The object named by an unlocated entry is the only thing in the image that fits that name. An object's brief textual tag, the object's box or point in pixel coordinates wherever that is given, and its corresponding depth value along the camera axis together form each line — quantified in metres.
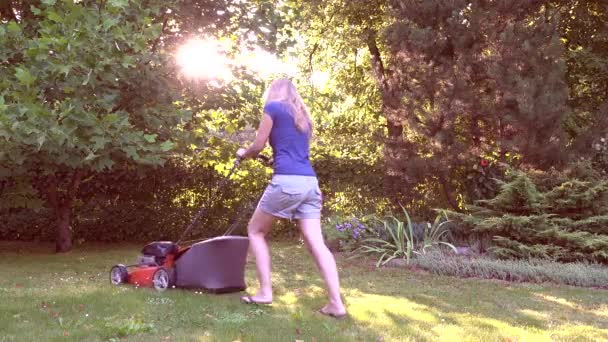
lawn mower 5.29
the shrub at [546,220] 8.05
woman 4.55
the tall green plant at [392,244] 8.56
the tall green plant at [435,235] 8.71
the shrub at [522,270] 6.93
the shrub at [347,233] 9.55
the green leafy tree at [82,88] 6.93
